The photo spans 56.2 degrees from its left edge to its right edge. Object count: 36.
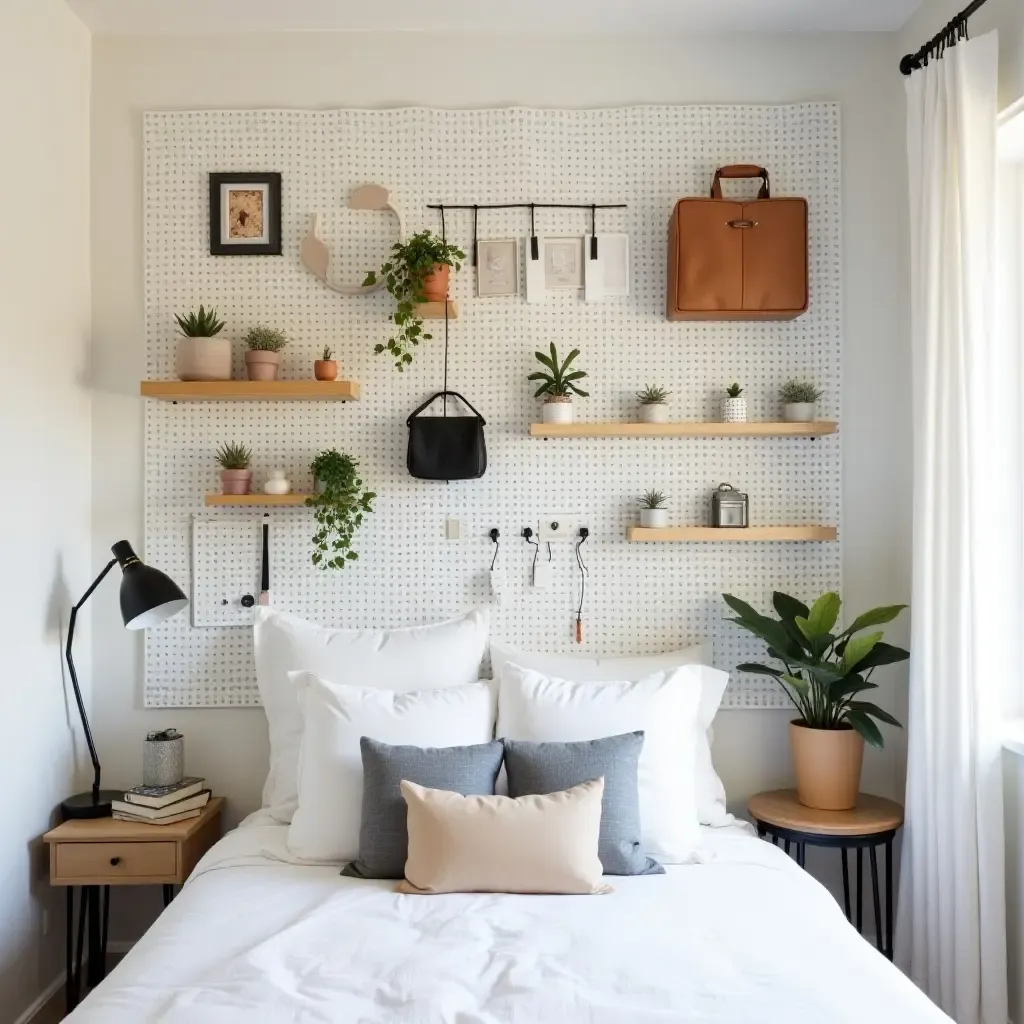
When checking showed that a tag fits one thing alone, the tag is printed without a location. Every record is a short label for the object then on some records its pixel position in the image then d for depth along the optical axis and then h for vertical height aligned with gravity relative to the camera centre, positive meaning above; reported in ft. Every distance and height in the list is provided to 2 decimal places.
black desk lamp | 8.84 -0.80
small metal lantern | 9.73 +0.09
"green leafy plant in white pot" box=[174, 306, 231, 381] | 9.42 +1.64
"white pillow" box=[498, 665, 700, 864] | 8.06 -1.81
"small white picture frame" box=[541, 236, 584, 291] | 9.97 +2.67
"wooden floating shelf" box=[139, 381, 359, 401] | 9.40 +1.28
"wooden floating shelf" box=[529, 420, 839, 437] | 9.53 +0.89
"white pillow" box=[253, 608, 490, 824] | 9.05 -1.37
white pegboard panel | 9.97 +1.50
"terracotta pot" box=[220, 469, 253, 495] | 9.62 +0.38
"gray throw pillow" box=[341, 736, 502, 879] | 7.54 -2.12
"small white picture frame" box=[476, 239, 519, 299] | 9.98 +2.63
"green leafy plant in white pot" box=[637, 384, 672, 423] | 9.64 +1.12
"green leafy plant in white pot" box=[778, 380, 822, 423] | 9.62 +1.17
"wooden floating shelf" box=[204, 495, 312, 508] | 9.58 +0.19
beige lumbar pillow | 7.07 -2.45
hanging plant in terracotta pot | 9.34 +2.39
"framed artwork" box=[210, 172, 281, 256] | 9.98 +3.17
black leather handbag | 9.65 +0.72
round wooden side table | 8.55 -2.77
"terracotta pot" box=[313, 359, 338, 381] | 9.55 +1.49
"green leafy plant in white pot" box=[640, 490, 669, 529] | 9.73 +0.06
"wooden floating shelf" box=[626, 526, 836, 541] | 9.54 -0.16
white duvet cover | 5.48 -2.80
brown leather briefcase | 9.39 +2.59
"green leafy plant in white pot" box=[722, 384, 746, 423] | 9.70 +1.13
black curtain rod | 8.21 +4.30
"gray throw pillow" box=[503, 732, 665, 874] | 7.58 -2.10
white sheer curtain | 8.06 -0.28
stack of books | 9.00 -2.72
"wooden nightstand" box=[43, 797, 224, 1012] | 8.71 -3.09
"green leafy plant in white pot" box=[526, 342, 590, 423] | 9.61 +1.31
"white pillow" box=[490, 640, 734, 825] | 9.12 -1.51
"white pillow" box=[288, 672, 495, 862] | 7.94 -1.87
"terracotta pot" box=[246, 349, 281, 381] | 9.50 +1.53
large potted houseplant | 8.89 -1.53
